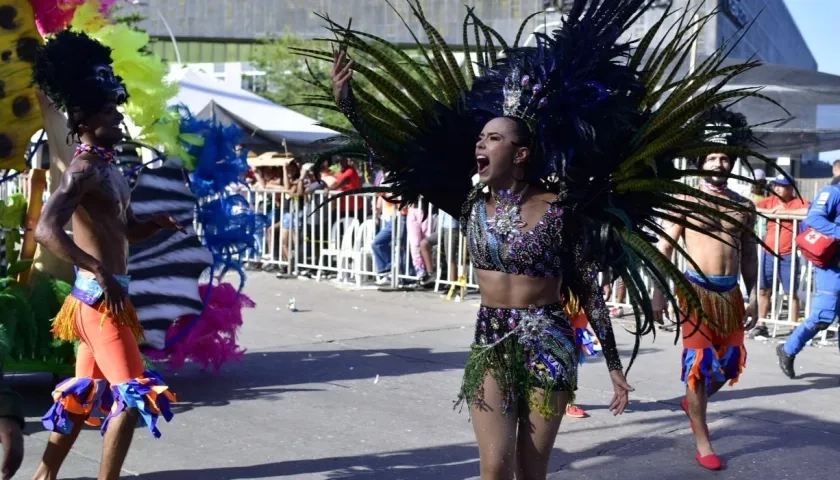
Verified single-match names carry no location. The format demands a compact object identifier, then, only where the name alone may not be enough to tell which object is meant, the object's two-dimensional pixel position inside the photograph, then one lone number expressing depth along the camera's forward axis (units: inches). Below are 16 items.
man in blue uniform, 321.1
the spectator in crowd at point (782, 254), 402.0
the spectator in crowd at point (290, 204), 554.6
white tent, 621.6
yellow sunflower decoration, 245.1
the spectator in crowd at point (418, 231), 497.7
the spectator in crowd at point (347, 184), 547.5
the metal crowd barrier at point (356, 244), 491.2
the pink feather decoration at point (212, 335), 273.0
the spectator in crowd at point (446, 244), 483.5
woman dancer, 151.3
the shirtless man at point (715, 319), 224.8
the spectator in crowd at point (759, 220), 424.2
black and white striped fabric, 261.9
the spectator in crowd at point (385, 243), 512.7
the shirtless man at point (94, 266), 167.9
